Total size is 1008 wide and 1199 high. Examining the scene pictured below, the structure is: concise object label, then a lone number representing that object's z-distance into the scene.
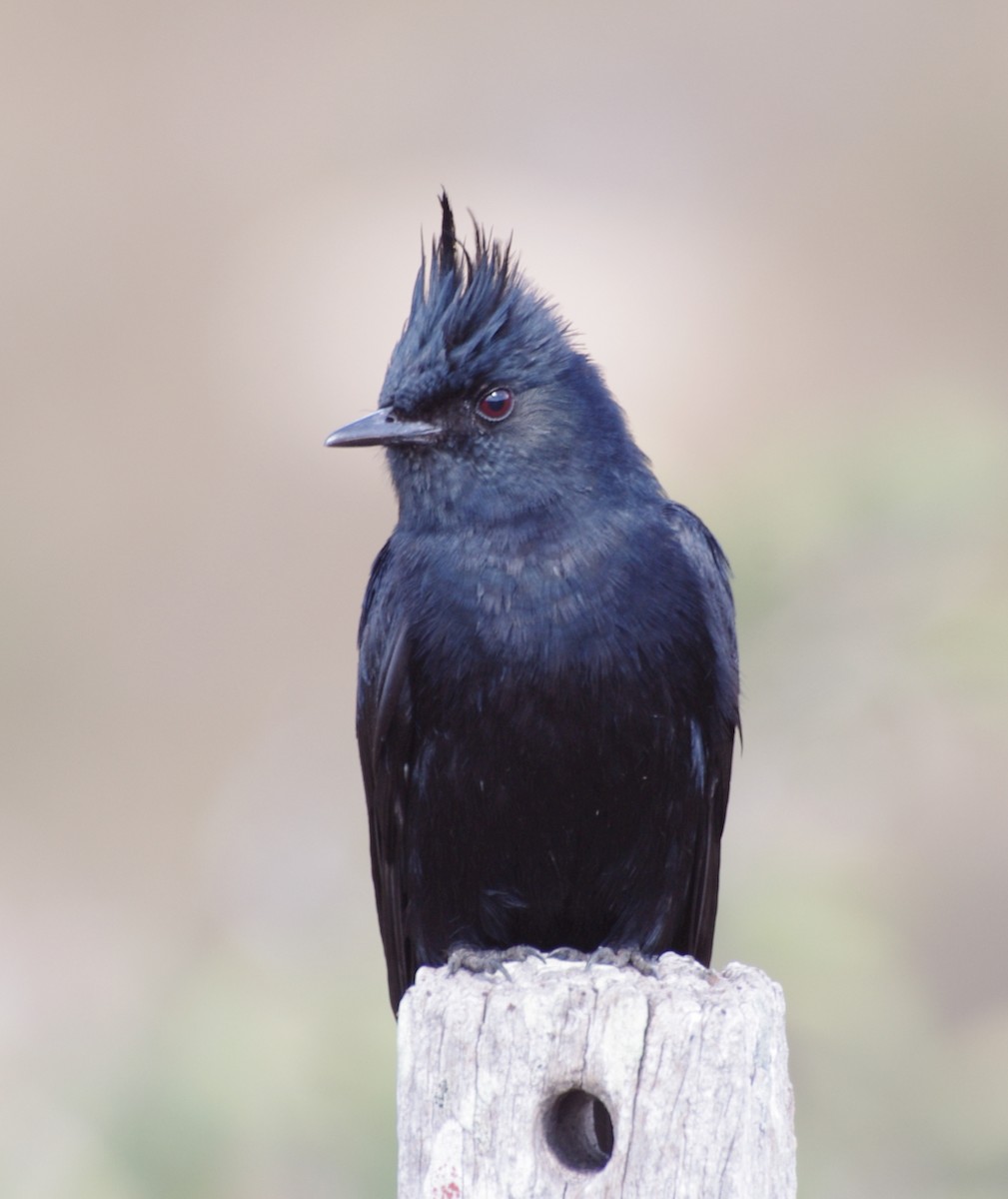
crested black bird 8.12
